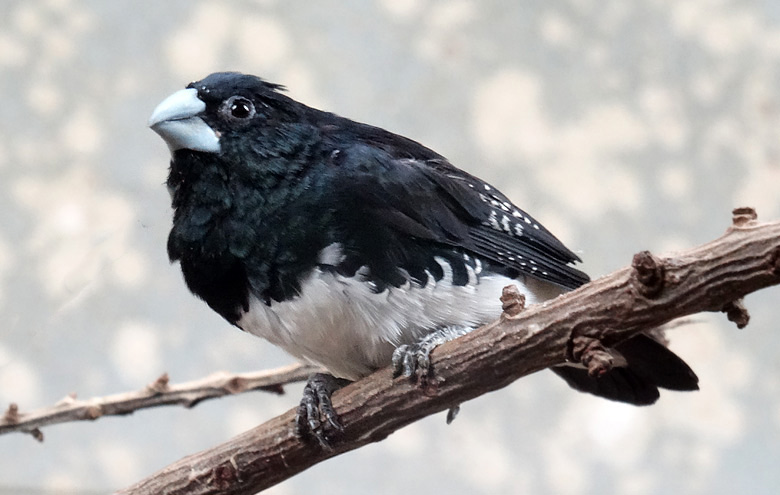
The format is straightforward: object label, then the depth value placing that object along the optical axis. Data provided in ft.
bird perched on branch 5.55
